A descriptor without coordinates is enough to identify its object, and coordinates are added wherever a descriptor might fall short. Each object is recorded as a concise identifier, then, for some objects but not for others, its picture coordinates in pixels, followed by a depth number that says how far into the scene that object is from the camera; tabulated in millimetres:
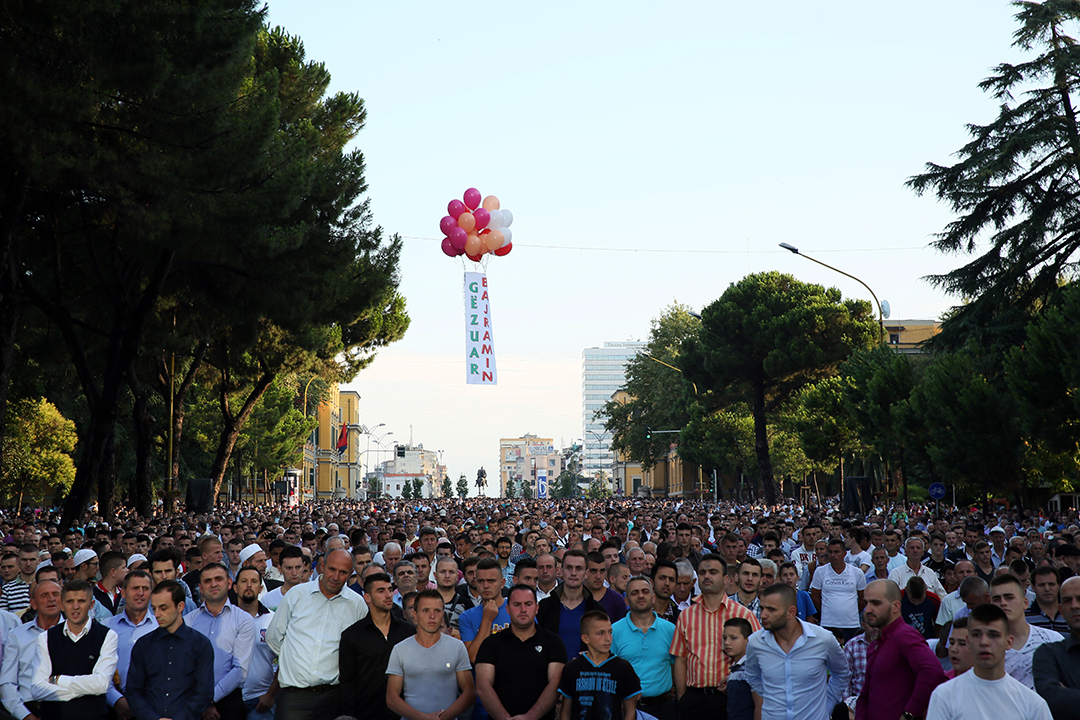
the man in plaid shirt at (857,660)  6145
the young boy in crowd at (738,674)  6352
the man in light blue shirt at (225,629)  7285
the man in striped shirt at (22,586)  9748
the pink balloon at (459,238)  22047
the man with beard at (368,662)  6613
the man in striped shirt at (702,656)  6668
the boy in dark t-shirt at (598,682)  5863
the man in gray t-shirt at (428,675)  6312
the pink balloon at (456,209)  22266
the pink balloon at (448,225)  22109
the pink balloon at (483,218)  22125
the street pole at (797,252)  34719
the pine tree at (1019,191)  29281
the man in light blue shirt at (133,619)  7281
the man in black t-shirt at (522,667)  6121
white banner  28484
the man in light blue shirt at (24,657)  6590
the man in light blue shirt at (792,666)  6023
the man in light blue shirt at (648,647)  6703
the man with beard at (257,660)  7253
